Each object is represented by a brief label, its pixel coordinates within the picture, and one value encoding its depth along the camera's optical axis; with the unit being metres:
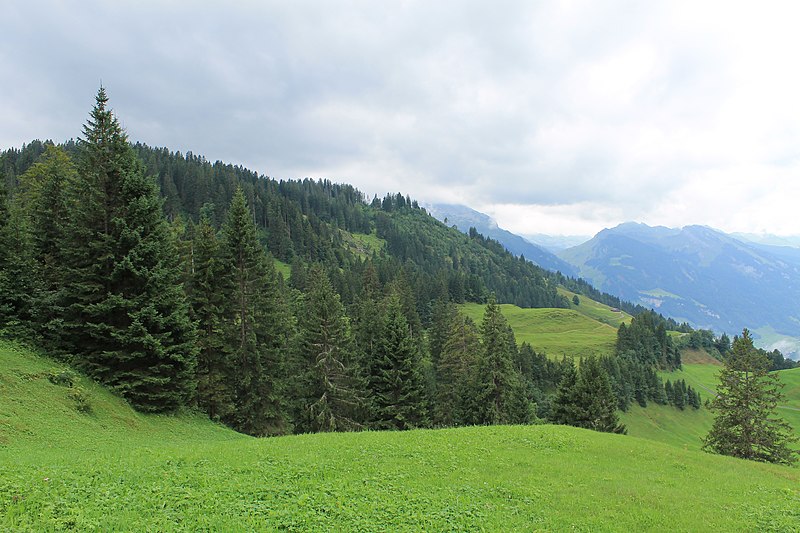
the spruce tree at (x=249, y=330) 31.41
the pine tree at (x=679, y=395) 111.50
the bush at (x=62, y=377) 20.53
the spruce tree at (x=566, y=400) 47.22
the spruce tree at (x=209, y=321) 29.72
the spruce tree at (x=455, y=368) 47.69
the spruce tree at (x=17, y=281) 23.83
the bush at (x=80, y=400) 19.31
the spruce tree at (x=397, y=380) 38.81
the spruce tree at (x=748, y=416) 33.78
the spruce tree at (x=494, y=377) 41.66
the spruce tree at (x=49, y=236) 24.17
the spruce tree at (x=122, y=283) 23.33
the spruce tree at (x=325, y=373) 36.69
